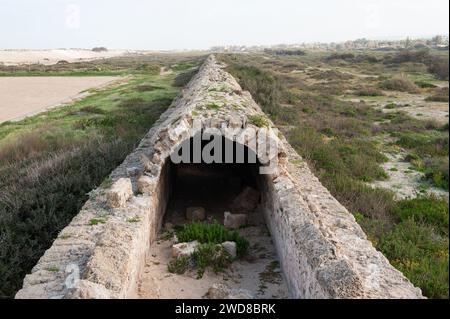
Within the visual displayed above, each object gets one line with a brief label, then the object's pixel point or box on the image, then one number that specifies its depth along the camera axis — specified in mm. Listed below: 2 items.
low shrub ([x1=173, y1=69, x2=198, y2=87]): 30056
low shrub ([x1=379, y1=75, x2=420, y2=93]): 28773
